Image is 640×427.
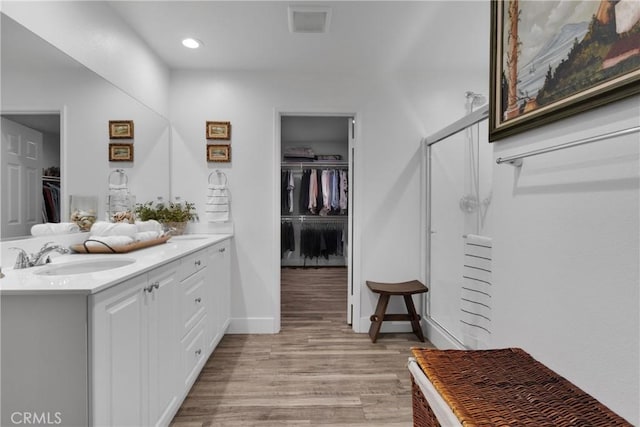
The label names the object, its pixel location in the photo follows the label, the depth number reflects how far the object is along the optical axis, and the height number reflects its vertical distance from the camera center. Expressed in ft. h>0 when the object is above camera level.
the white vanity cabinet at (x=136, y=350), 3.28 -1.86
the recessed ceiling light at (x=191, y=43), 7.75 +4.17
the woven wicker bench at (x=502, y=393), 2.45 -1.67
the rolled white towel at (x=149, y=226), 7.23 -0.49
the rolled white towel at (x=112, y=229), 5.91 -0.46
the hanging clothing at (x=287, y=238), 18.40 -1.90
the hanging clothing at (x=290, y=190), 17.53 +0.94
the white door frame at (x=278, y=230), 9.50 -0.75
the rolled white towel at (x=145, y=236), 6.23 -0.64
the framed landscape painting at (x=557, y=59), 2.60 +1.53
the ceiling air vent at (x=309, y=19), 6.57 +4.21
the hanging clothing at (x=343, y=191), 17.44 +0.89
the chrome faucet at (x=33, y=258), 4.24 -0.77
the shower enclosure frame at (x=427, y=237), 8.59 -0.91
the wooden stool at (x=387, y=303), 8.62 -2.80
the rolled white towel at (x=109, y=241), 5.49 -0.65
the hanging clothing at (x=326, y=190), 17.37 +0.93
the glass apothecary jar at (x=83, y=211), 5.64 -0.11
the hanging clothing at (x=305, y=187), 17.63 +1.11
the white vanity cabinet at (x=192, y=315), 5.64 -2.19
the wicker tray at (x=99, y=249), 5.49 -0.78
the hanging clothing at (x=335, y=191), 17.42 +0.88
